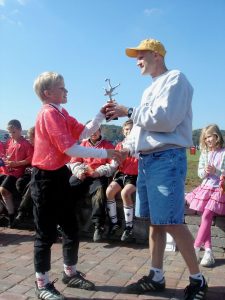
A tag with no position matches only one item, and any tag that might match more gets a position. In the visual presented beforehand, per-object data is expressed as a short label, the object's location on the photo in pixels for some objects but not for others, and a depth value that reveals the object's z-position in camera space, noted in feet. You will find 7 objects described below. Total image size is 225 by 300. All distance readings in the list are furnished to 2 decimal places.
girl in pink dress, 11.59
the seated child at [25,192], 14.90
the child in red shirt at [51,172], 8.25
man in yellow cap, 7.69
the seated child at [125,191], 13.18
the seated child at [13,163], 15.35
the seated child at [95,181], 13.34
